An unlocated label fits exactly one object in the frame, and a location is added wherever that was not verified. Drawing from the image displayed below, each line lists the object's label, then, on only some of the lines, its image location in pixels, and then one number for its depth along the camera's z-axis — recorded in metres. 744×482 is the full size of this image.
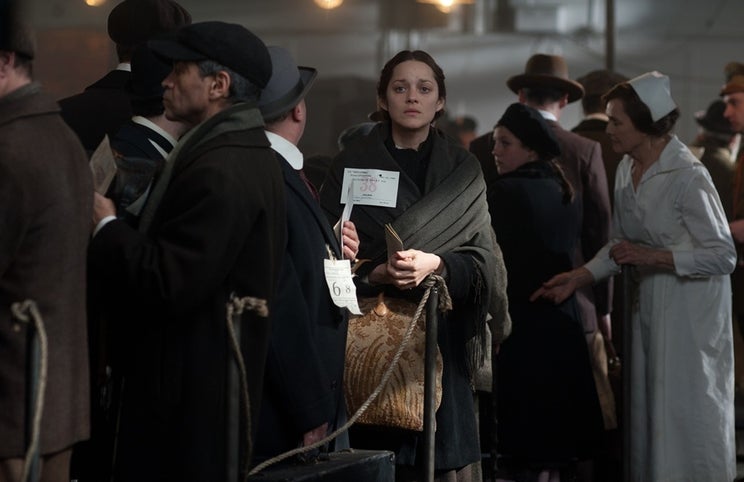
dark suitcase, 7.43
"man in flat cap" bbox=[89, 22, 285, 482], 6.92
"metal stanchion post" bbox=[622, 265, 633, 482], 12.46
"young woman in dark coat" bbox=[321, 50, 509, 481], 9.92
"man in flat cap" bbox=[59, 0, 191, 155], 9.26
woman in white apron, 12.02
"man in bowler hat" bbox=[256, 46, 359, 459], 7.74
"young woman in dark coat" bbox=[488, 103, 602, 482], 12.34
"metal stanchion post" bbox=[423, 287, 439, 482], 9.45
